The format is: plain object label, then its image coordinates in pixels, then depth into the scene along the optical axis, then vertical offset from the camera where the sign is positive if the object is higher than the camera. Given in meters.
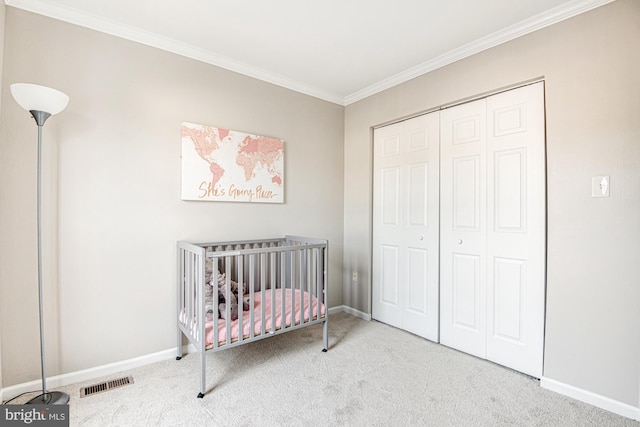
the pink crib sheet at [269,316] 1.98 -0.77
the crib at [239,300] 1.91 -0.65
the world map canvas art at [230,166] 2.38 +0.37
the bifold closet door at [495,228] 2.07 -0.14
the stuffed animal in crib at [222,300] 2.00 -0.62
